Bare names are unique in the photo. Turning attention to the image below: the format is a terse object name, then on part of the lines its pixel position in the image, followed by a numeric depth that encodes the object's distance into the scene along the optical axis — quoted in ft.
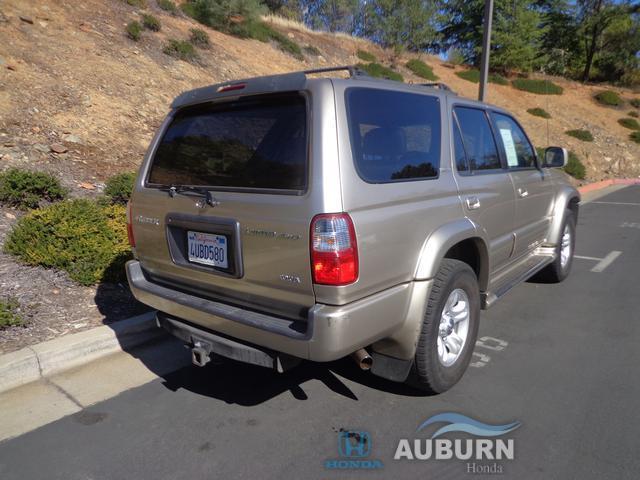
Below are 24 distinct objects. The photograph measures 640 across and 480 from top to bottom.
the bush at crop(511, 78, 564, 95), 94.02
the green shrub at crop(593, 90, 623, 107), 96.07
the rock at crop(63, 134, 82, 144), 28.53
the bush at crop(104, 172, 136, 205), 21.89
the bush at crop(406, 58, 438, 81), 89.86
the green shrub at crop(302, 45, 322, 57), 72.11
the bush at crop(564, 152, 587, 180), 54.75
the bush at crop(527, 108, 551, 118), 82.02
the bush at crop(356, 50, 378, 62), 85.44
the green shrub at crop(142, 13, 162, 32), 48.39
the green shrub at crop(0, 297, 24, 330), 12.46
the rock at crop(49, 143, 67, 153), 26.89
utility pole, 33.82
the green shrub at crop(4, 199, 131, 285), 15.79
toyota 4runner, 7.91
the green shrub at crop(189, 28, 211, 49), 51.88
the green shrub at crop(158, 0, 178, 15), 57.00
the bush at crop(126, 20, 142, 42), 45.19
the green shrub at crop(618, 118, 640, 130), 85.56
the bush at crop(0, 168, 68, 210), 20.27
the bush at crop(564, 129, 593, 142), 74.02
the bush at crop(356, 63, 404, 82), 74.10
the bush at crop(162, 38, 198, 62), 45.83
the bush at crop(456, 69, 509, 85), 96.13
